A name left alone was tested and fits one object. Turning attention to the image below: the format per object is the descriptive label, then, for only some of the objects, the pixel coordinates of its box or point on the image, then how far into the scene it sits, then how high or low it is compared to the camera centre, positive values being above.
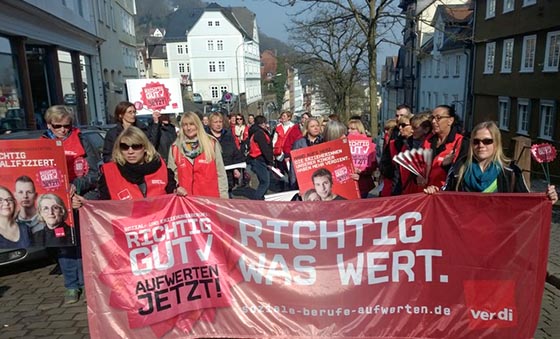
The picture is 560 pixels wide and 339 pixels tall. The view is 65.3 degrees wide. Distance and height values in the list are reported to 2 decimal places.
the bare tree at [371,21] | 15.30 +2.50
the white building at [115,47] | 28.80 +3.73
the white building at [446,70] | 31.05 +1.49
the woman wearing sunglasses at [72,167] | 4.56 -0.74
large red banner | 3.47 -1.40
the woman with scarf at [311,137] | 5.81 -0.61
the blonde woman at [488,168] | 3.71 -0.69
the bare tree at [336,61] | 31.53 +2.33
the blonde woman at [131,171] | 4.09 -0.70
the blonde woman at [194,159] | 4.78 -0.71
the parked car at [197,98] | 66.23 -0.57
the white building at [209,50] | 73.81 +7.39
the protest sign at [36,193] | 4.11 -0.88
